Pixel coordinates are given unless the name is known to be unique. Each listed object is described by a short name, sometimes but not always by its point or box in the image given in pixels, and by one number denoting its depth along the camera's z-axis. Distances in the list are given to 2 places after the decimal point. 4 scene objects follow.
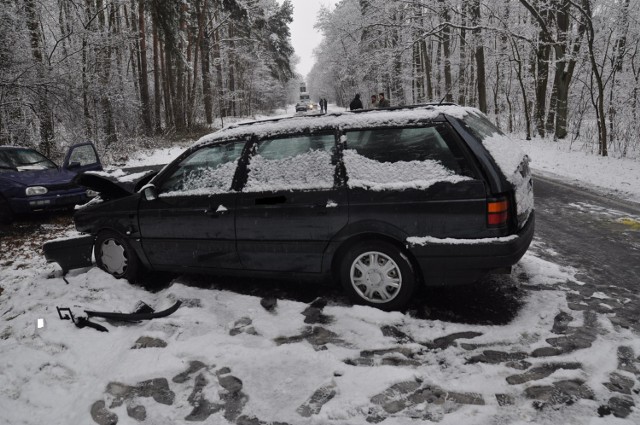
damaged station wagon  3.28
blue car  7.77
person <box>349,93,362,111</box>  17.32
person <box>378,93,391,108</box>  15.34
